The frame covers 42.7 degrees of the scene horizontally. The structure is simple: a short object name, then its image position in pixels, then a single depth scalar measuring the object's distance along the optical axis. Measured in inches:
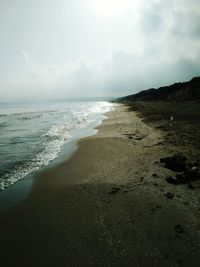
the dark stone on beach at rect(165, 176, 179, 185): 341.1
